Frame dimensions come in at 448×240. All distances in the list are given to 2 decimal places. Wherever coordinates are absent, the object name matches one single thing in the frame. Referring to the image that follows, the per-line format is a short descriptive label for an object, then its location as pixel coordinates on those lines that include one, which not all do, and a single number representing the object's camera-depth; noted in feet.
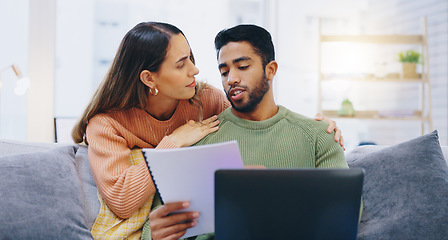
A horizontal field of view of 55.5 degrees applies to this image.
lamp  8.23
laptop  3.03
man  4.94
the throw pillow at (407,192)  4.57
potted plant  11.44
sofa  4.30
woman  4.88
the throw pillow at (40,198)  4.19
